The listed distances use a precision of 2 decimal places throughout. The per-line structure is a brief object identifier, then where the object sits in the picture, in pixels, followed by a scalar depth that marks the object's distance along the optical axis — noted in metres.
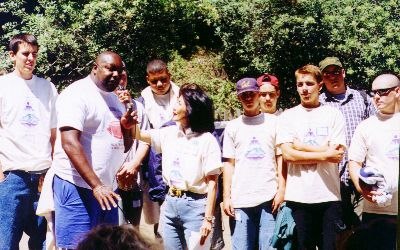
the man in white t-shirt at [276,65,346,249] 4.38
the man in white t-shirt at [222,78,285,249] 4.54
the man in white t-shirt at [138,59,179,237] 5.39
